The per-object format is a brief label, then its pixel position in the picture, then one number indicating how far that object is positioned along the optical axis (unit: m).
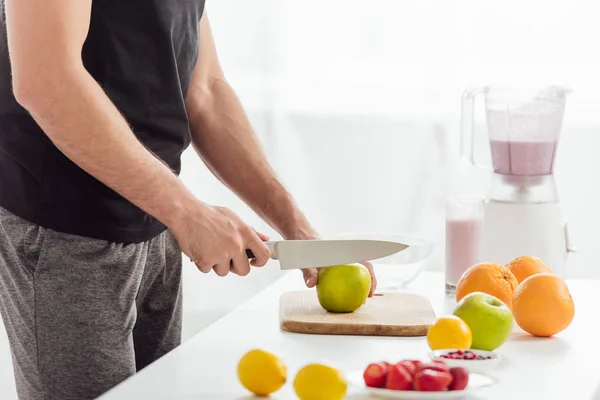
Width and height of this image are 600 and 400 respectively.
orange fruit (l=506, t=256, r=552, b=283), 1.91
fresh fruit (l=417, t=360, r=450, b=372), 1.43
